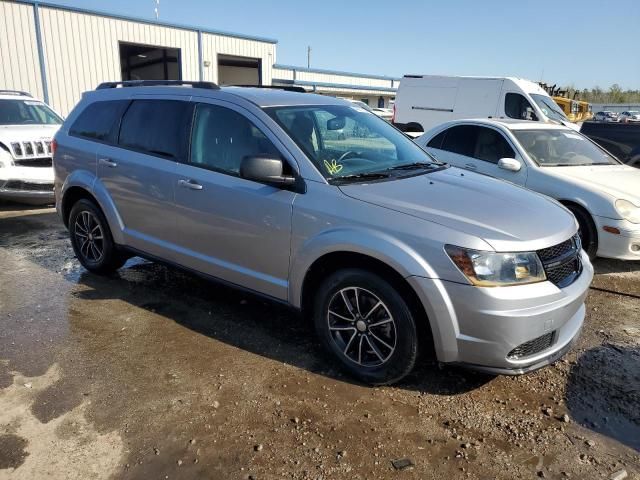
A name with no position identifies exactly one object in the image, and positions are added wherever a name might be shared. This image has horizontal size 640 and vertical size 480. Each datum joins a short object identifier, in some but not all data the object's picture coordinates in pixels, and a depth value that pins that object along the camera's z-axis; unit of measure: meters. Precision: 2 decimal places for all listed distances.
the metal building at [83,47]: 17.95
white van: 13.01
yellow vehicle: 18.92
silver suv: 2.92
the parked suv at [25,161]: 8.04
